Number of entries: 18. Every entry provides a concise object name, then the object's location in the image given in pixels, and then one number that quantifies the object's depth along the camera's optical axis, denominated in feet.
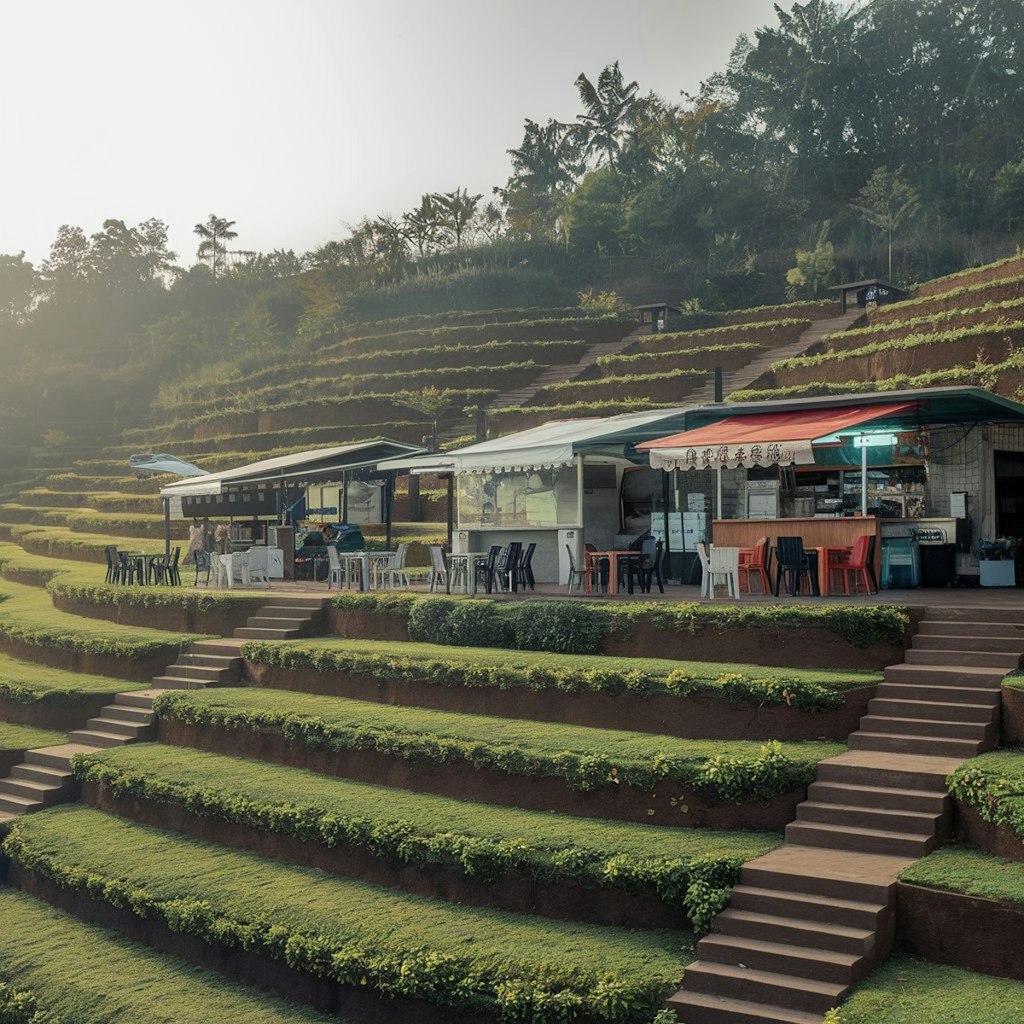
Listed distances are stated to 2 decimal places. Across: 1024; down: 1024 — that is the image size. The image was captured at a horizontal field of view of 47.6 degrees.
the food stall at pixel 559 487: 56.29
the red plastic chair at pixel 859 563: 47.29
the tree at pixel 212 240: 301.22
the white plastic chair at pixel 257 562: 70.28
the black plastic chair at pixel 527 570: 56.61
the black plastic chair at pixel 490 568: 55.06
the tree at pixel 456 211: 221.05
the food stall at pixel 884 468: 48.52
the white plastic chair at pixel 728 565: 47.37
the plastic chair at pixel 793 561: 46.96
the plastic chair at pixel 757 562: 49.24
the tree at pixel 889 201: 181.78
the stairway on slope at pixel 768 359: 107.86
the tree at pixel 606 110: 257.96
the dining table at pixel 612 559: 52.29
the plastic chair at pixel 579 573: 54.90
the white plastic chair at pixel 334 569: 62.85
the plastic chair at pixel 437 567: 56.39
